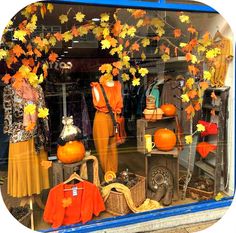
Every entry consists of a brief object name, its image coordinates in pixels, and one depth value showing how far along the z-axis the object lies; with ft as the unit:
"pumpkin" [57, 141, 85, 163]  10.39
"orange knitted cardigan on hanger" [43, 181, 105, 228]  10.32
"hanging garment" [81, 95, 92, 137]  12.21
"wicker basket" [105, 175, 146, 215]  10.84
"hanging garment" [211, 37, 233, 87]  12.10
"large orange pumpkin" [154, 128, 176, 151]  11.72
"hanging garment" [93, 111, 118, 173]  11.95
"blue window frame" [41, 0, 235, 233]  9.85
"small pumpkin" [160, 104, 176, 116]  12.39
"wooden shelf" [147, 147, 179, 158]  11.74
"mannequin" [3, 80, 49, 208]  10.18
